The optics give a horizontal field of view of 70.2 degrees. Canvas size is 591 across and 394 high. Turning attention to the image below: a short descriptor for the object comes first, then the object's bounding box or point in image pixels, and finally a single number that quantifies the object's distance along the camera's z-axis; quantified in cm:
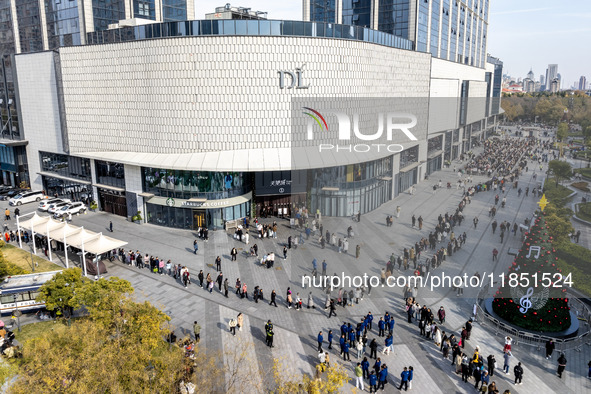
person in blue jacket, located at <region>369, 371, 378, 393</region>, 1830
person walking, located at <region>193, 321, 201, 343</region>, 2198
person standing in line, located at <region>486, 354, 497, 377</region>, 1978
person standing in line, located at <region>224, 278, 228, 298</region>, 2689
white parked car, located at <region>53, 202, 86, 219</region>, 4262
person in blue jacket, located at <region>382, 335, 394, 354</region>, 2125
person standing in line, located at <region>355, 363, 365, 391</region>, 1859
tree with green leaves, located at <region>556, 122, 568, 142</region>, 9100
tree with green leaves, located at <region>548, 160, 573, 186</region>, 5816
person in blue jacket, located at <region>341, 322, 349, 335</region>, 2161
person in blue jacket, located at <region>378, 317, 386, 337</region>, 2283
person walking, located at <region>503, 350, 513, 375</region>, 1998
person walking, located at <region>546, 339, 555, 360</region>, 2105
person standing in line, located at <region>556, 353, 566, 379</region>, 1966
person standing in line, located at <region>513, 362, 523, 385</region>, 1898
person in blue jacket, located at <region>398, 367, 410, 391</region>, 1844
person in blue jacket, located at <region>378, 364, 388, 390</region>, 1861
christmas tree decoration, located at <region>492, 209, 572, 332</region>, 2327
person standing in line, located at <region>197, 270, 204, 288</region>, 2784
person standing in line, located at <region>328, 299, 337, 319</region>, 2477
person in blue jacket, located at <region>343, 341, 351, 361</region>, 2066
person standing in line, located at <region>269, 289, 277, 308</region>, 2566
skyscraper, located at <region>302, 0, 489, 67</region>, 6538
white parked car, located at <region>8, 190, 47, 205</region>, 4709
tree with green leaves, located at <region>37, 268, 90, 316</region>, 2256
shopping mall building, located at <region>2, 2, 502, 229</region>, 3744
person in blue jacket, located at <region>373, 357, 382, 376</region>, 1897
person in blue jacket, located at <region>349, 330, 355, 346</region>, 2147
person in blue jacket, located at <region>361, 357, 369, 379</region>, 1944
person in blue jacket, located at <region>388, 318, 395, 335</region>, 2248
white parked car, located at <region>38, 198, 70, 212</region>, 4444
